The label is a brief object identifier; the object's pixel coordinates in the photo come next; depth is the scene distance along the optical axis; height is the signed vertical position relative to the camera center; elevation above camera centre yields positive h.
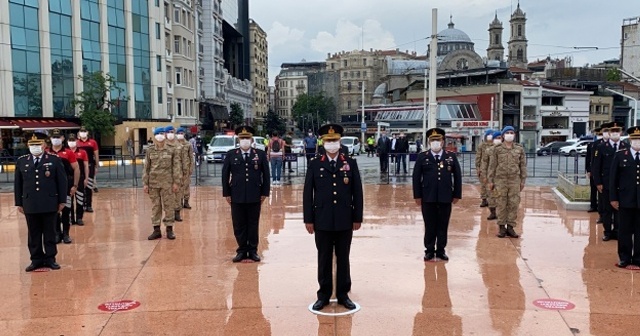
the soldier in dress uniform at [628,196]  7.45 -0.84
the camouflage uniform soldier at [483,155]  12.42 -0.49
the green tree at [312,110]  125.38 +5.18
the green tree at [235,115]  68.56 +2.26
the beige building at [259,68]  97.06 +12.05
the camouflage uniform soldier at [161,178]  9.52 -0.73
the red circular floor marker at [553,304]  6.02 -1.82
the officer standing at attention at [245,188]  7.92 -0.75
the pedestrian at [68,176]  9.57 -0.70
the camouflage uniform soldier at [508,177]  9.44 -0.74
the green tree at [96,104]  35.41 +1.95
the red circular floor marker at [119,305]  6.06 -1.83
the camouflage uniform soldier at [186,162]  11.49 -0.57
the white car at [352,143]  38.34 -0.67
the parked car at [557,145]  45.83 -1.01
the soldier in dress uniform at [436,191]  7.92 -0.80
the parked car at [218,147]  29.36 -0.70
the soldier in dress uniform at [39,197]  7.65 -0.84
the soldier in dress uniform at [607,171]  9.36 -0.66
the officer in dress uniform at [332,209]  6.04 -0.79
